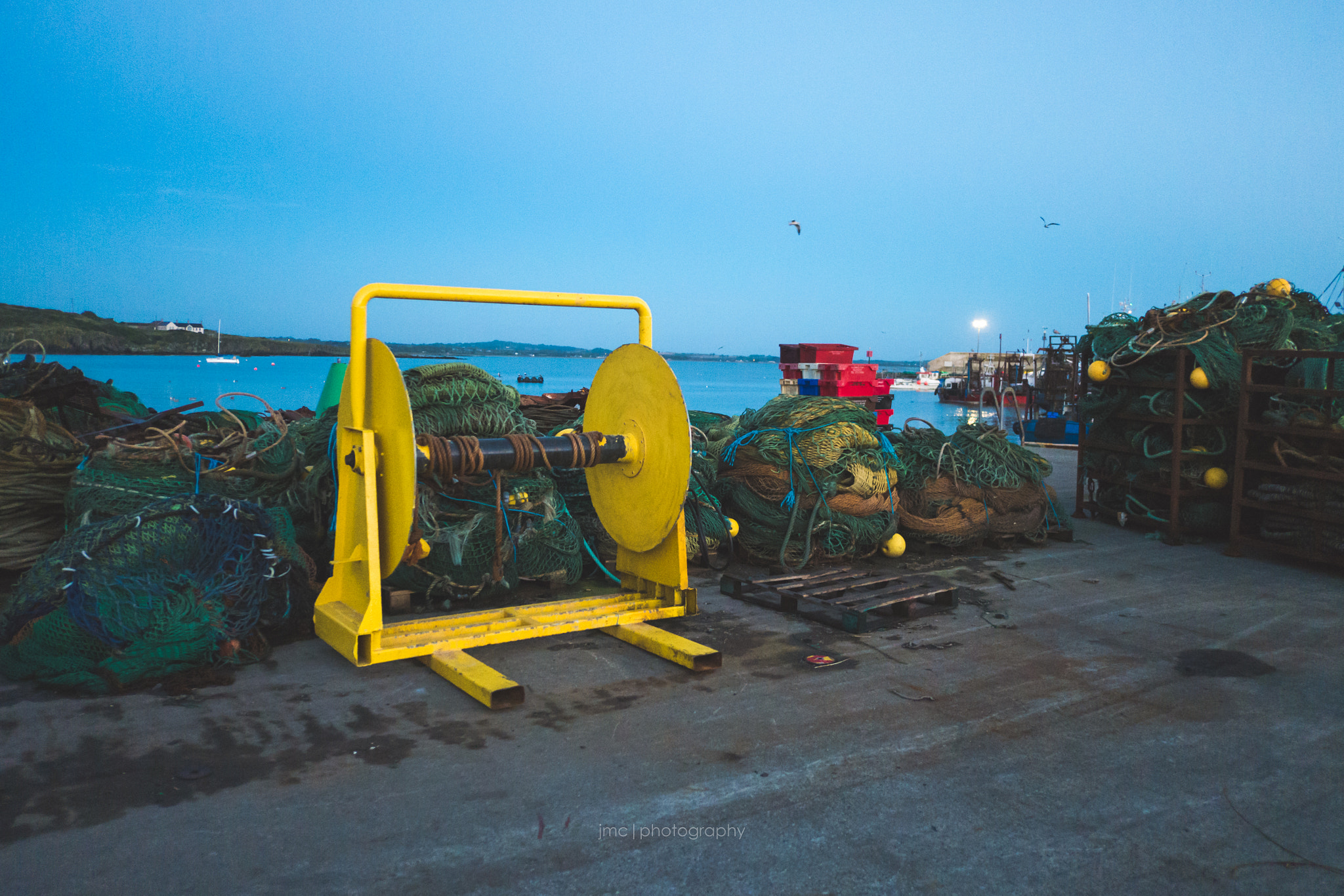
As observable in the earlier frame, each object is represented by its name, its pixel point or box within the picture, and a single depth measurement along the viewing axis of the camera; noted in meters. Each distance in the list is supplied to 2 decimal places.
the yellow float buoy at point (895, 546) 7.21
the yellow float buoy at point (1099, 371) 8.55
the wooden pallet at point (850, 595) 5.40
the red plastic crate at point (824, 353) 23.05
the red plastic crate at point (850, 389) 22.84
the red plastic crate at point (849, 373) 22.83
